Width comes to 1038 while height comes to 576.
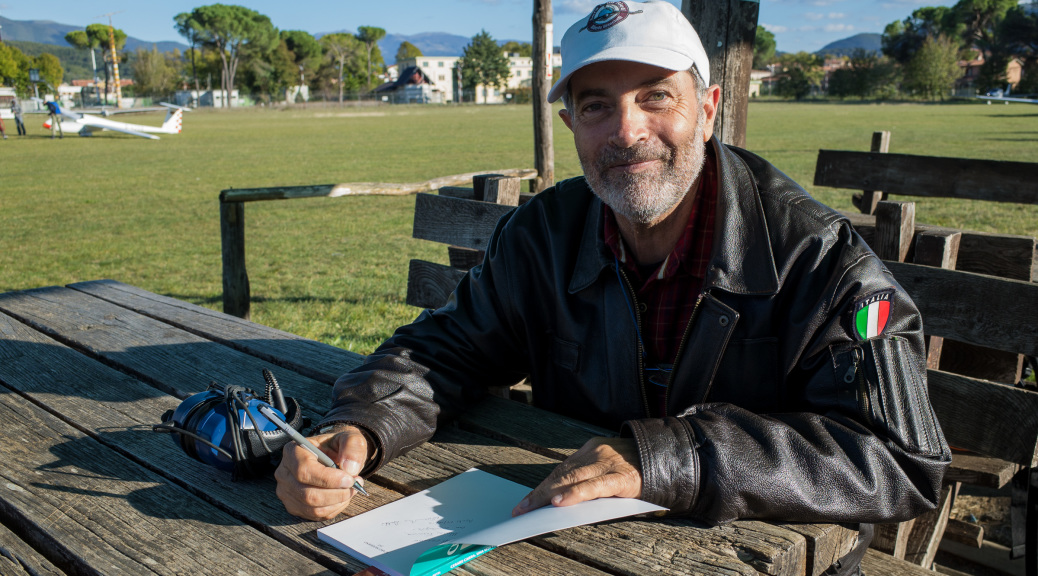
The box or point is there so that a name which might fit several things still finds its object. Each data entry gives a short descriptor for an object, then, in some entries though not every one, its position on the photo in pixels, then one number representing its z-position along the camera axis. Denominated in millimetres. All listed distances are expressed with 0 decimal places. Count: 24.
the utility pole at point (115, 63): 94488
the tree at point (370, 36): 134875
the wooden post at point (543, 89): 7496
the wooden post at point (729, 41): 3346
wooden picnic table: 1319
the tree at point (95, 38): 129375
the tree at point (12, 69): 89250
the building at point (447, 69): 141550
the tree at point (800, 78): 89938
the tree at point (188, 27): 101312
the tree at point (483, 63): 105688
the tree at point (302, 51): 108562
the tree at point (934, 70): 82188
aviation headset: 1654
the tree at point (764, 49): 164500
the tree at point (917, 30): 98000
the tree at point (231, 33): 97625
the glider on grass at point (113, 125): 36531
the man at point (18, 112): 35906
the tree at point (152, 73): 104938
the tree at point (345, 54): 114500
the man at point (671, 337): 1446
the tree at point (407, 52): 155275
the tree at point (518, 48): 151875
